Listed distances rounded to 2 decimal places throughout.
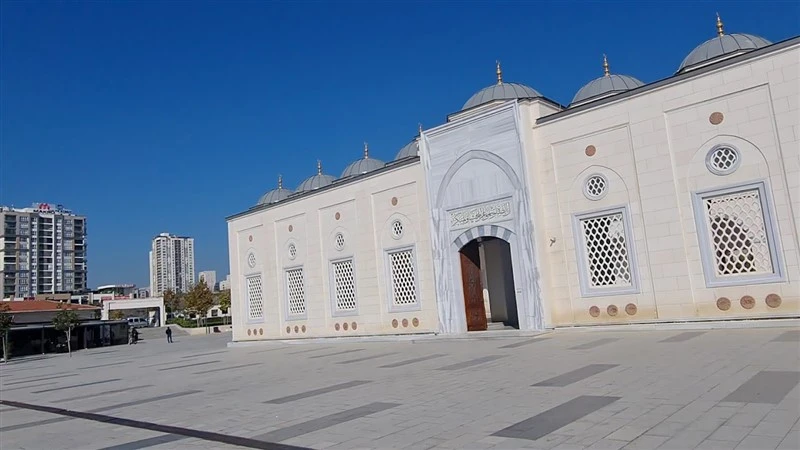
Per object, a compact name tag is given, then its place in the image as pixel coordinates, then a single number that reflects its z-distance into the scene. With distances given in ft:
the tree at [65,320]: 84.02
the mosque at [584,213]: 32.09
